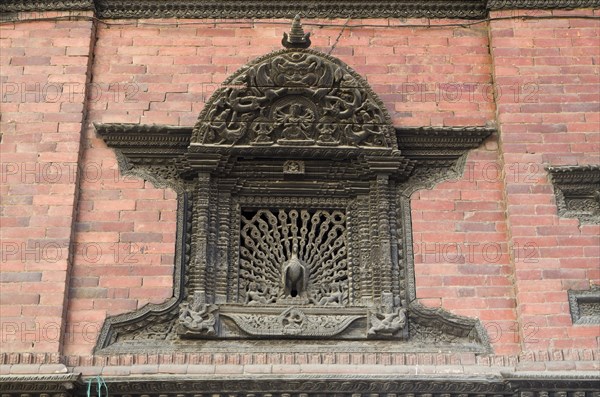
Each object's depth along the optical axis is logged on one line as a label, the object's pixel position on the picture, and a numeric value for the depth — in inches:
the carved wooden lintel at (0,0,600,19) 351.6
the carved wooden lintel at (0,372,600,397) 283.0
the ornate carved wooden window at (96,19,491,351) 310.8
